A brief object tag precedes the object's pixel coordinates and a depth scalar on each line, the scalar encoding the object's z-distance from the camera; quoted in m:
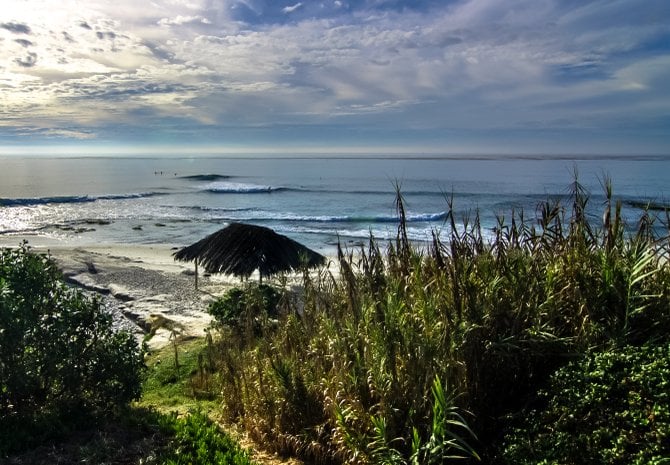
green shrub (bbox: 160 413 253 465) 3.83
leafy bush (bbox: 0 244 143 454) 4.18
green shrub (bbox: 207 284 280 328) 7.93
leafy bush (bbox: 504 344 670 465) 2.63
